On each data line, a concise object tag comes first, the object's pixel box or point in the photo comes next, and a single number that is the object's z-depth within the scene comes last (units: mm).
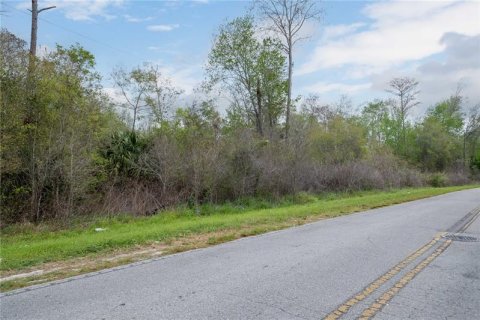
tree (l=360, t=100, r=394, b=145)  67312
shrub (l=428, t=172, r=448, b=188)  48688
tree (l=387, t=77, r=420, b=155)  65356
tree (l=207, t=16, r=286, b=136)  33500
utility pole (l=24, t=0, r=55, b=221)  13094
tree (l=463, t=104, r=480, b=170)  74262
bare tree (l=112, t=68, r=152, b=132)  33909
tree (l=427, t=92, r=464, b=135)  72562
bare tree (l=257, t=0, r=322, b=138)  33312
